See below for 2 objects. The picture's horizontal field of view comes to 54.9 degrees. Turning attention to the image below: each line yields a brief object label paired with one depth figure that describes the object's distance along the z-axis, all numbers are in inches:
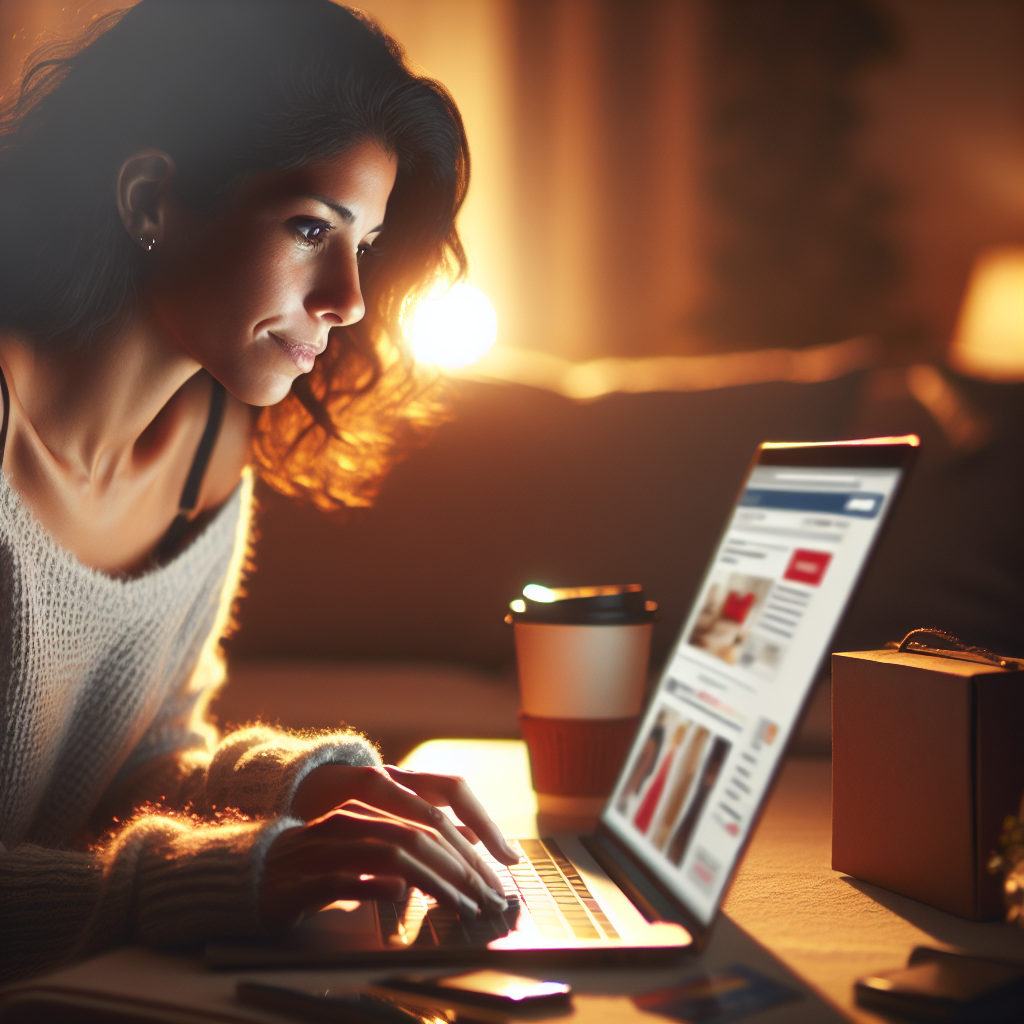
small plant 17.9
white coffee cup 31.3
